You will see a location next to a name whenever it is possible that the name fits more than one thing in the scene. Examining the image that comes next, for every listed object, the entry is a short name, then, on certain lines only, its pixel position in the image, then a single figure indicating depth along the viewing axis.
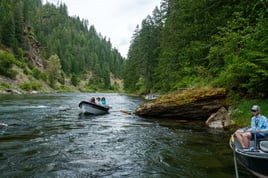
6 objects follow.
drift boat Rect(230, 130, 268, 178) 5.24
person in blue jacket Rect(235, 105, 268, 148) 6.07
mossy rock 13.64
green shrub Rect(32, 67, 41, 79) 69.68
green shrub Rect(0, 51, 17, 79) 53.78
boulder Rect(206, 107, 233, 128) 12.30
